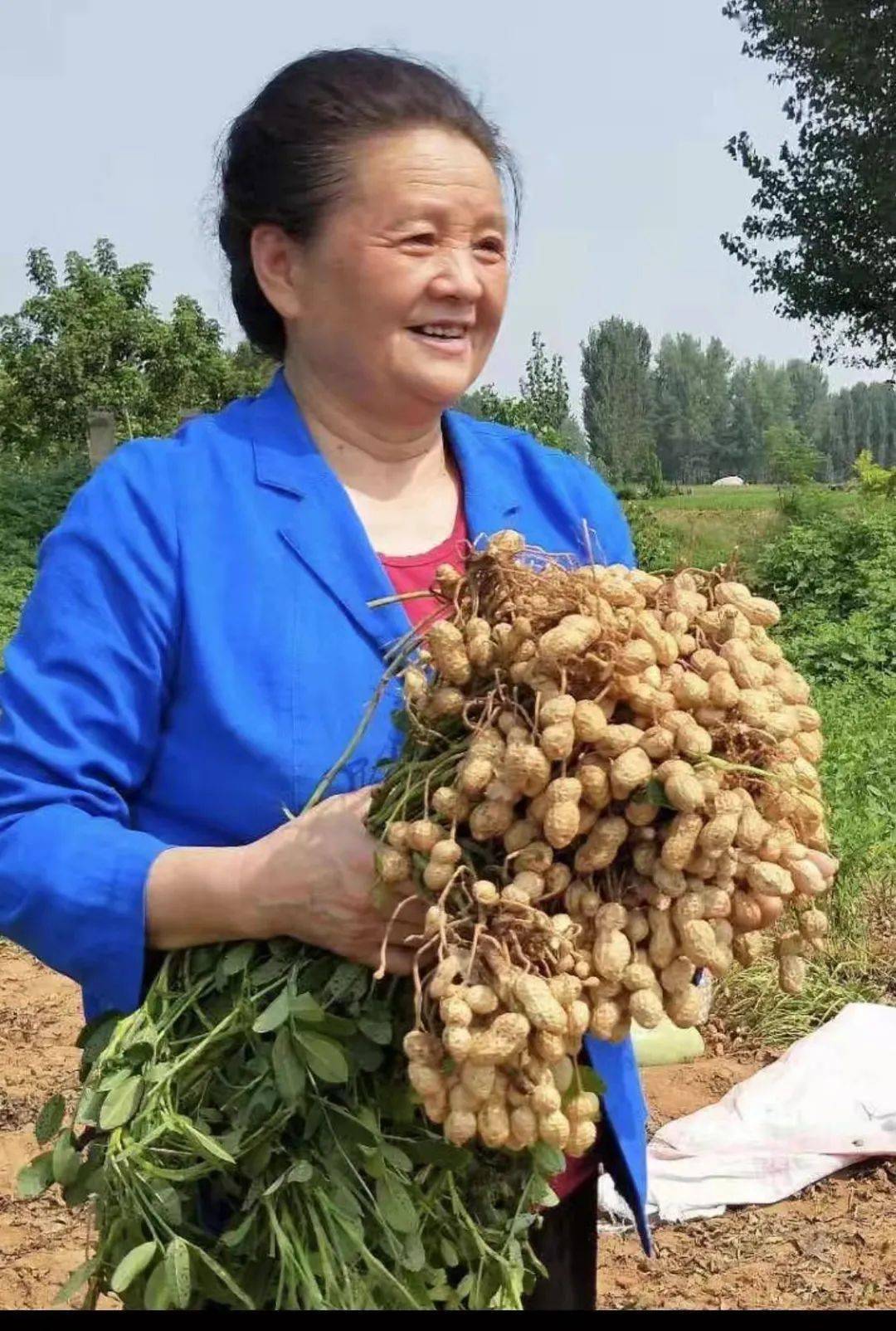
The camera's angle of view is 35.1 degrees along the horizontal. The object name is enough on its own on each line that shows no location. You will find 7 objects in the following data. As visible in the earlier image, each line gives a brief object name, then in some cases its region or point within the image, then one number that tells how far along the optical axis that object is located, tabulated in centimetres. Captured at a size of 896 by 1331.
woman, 135
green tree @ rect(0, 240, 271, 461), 2148
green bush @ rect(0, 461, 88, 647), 1124
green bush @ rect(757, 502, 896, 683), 853
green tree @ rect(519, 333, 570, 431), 2167
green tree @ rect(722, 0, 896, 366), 1566
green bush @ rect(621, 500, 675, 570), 1154
